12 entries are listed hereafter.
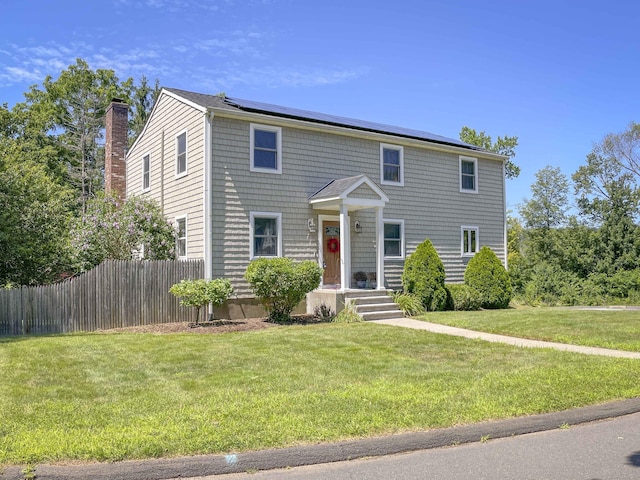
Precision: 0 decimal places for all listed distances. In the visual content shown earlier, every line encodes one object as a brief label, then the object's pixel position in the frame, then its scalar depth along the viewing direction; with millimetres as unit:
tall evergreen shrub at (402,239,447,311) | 16422
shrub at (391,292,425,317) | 15203
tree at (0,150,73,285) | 13852
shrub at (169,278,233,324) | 12625
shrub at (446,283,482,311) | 17266
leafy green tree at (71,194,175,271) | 14977
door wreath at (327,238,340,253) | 16420
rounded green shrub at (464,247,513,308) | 17953
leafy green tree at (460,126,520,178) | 39062
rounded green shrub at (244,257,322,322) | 13102
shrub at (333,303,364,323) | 13790
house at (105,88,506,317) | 14453
